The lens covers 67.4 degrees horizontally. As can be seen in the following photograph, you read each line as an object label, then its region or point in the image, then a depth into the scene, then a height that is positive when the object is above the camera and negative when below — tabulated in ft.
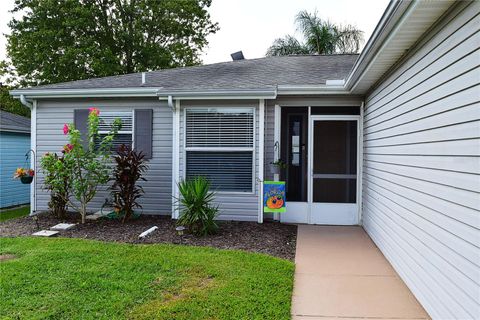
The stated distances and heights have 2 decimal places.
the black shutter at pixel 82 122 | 24.79 +2.02
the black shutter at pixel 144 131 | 23.97 +1.42
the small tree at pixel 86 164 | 21.06 -0.76
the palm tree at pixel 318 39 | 59.57 +19.50
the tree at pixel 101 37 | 53.98 +18.74
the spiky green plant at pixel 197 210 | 18.85 -3.03
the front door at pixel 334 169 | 21.95 -0.81
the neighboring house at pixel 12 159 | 32.30 -0.83
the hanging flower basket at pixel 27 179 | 21.87 -1.76
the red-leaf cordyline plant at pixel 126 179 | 21.36 -1.61
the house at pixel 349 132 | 8.59 +1.08
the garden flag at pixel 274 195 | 20.86 -2.38
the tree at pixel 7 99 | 62.90 +9.33
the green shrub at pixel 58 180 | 21.38 -1.74
